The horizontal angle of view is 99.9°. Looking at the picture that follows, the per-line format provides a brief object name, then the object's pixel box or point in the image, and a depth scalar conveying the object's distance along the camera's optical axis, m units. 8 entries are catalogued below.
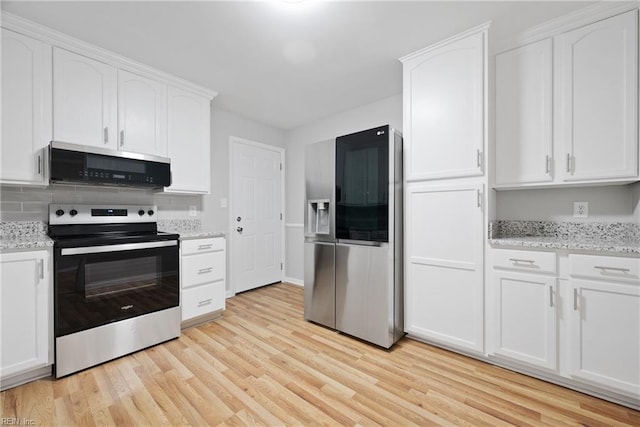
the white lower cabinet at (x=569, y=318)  1.55
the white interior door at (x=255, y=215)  3.71
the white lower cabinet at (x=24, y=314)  1.66
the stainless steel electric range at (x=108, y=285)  1.86
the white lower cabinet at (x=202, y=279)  2.55
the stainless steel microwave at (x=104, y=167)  2.00
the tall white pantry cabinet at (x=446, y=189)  2.02
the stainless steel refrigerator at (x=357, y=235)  2.25
